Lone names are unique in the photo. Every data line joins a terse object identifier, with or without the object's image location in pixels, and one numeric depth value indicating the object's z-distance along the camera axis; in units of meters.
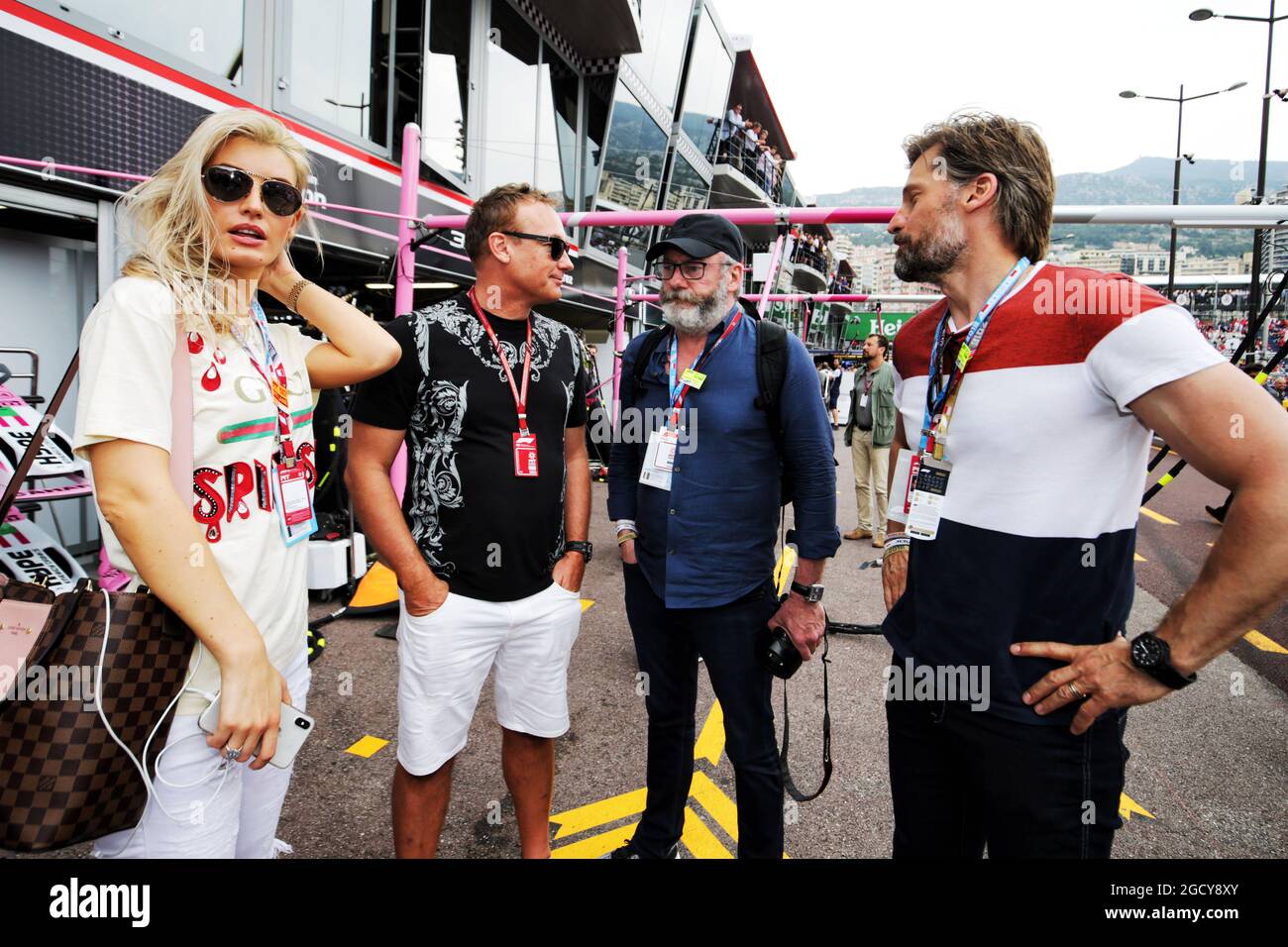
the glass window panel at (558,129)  12.75
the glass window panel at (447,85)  9.16
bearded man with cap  2.24
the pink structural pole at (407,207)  4.92
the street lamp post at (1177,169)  18.30
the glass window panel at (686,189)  20.41
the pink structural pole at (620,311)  9.26
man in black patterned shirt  2.06
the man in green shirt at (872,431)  7.76
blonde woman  1.21
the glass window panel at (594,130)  14.29
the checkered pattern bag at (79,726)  1.14
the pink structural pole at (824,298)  11.43
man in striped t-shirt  1.20
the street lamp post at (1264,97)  12.23
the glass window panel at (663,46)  15.42
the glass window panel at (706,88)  19.33
